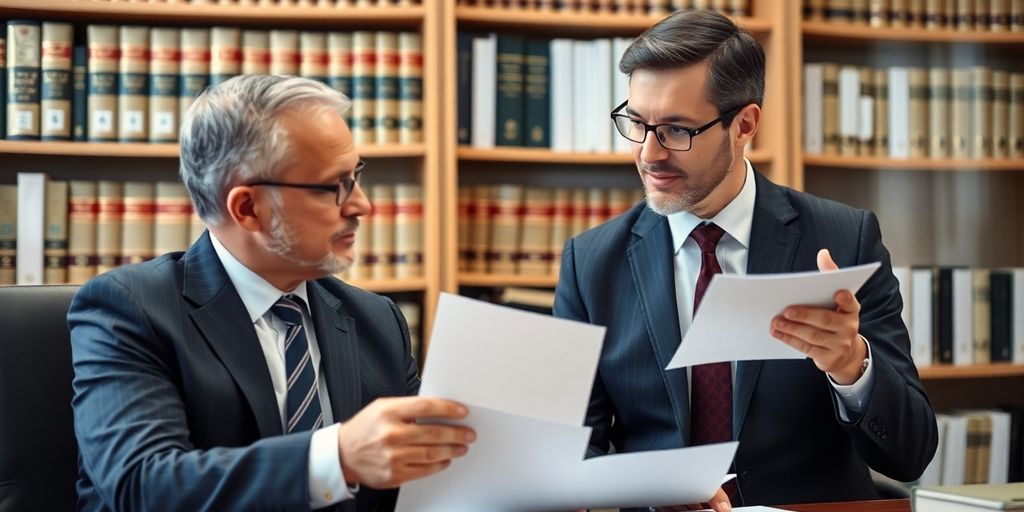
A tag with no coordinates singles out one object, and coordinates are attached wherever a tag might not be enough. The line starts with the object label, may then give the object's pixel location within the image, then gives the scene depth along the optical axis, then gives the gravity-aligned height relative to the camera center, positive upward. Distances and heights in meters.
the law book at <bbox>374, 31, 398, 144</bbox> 2.96 +0.48
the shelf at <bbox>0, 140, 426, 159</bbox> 2.77 +0.29
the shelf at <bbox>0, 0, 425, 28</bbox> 2.80 +0.68
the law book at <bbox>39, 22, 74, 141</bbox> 2.80 +0.48
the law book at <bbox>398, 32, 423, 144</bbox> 2.97 +0.49
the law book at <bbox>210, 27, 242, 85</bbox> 2.89 +0.57
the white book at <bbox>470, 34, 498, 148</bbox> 3.02 +0.49
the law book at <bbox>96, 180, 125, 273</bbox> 2.84 +0.08
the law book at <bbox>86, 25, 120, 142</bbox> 2.84 +0.48
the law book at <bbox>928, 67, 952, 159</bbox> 3.27 +0.47
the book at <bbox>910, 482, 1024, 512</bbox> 1.16 -0.28
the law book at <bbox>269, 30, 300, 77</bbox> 2.94 +0.59
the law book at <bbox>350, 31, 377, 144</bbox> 2.95 +0.48
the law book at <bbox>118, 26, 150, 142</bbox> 2.85 +0.48
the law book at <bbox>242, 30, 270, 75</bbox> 2.92 +0.58
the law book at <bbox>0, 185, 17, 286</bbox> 2.80 +0.06
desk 1.51 -0.38
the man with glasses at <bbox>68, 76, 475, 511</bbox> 1.21 -0.13
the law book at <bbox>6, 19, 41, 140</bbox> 2.79 +0.48
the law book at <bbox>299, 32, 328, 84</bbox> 2.94 +0.57
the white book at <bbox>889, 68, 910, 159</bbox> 3.24 +0.46
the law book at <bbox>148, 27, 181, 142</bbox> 2.87 +0.48
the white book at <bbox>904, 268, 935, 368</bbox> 3.21 -0.19
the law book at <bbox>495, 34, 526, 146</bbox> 3.04 +0.50
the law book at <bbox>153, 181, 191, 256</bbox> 2.88 +0.11
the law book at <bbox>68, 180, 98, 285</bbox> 2.83 +0.06
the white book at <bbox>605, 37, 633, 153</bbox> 3.09 +0.51
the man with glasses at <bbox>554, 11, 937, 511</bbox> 1.79 -0.05
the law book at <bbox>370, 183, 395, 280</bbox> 2.98 +0.08
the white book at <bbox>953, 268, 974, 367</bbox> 3.23 -0.20
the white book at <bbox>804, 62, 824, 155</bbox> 3.19 +0.46
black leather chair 1.49 -0.23
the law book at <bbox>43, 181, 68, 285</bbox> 2.82 +0.05
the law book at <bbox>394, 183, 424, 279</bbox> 2.99 +0.07
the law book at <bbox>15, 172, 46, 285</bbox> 2.80 +0.08
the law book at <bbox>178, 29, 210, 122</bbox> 2.88 +0.54
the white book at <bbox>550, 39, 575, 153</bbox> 3.07 +0.49
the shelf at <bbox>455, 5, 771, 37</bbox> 2.99 +0.70
